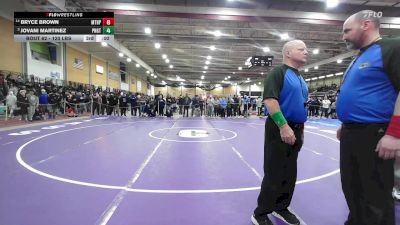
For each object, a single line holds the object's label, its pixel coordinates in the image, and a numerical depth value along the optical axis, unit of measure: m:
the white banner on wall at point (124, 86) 38.67
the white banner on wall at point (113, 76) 33.56
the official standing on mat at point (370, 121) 1.82
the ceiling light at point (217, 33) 19.44
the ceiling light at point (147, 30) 18.05
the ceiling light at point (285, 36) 18.69
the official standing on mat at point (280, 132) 2.73
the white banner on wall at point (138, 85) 48.69
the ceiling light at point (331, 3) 12.85
